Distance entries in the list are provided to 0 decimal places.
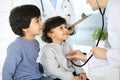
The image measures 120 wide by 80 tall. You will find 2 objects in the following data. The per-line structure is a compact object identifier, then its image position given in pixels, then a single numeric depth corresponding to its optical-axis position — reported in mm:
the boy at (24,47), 1643
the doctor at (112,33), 1389
